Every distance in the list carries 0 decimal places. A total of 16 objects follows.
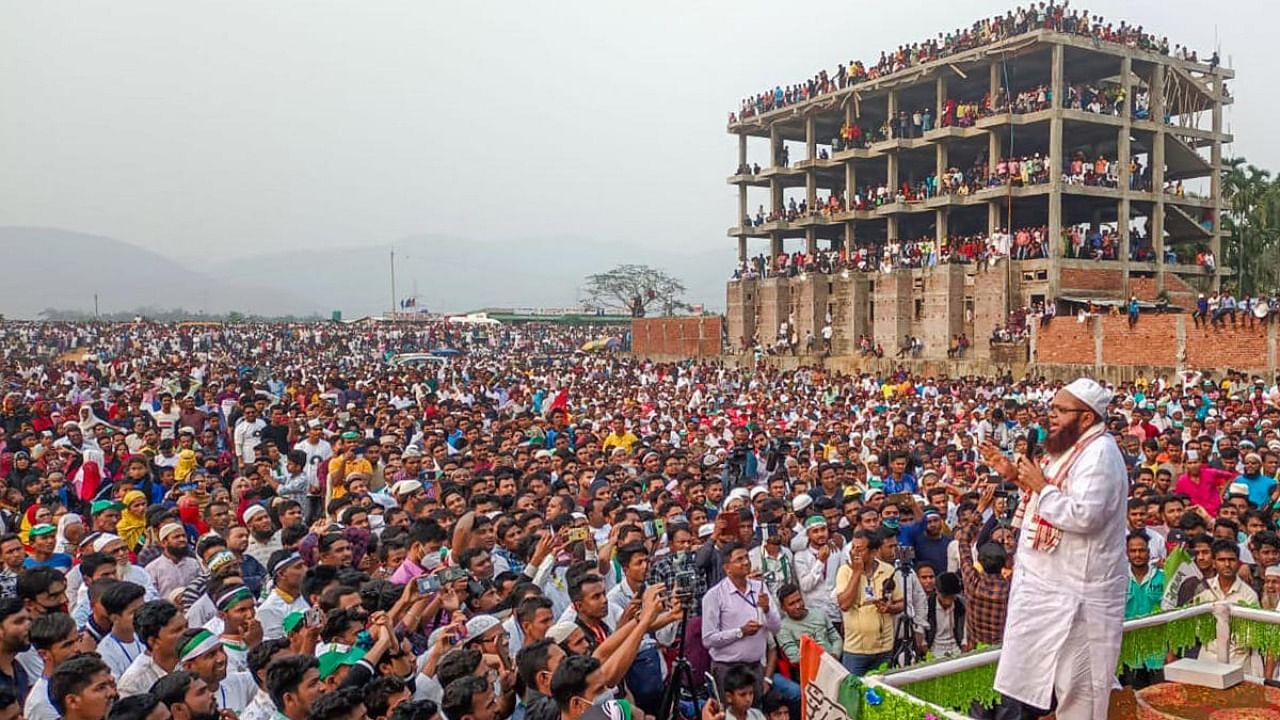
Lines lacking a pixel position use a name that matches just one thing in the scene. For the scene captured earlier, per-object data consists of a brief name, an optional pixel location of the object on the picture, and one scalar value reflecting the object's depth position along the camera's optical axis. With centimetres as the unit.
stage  355
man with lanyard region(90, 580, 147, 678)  473
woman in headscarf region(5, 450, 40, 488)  927
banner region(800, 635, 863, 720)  357
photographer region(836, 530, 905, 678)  593
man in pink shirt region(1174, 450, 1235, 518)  912
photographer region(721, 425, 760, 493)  1146
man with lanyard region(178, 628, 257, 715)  423
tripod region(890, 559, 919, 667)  610
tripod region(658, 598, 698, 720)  485
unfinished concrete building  2930
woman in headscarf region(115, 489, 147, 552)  740
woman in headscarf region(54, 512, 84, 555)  687
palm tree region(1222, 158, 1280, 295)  3550
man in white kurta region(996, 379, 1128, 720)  349
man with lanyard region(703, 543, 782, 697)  523
